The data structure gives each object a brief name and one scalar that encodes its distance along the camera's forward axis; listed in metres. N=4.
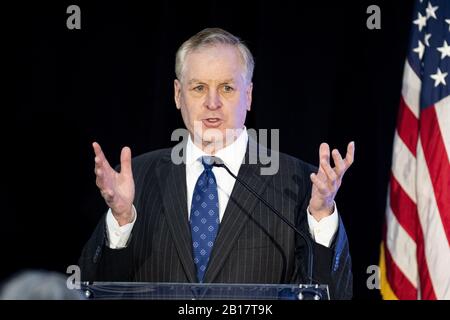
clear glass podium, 3.91
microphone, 4.39
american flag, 6.74
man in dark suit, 4.73
